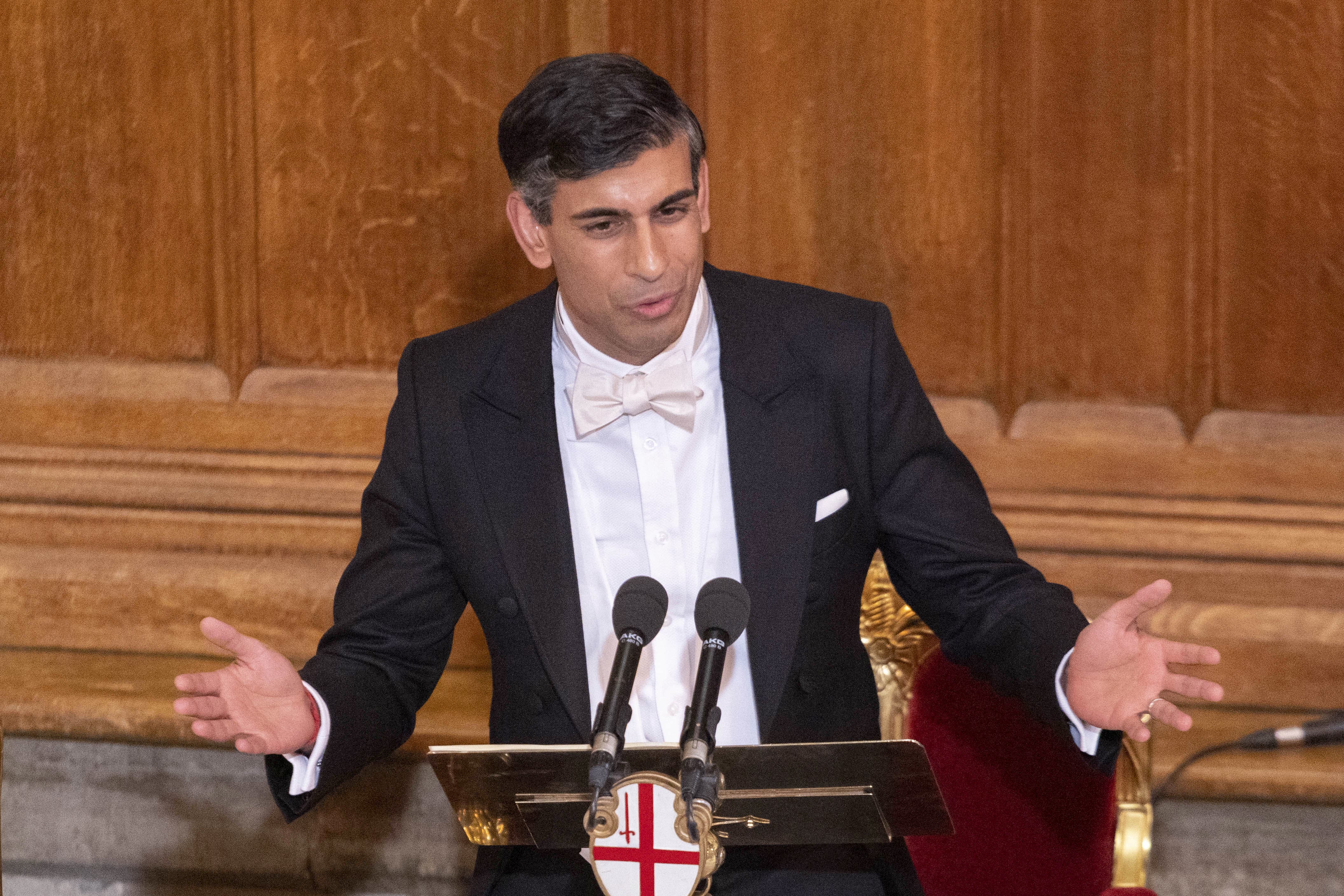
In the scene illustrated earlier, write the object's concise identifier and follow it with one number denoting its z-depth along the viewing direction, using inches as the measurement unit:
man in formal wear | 329.0
